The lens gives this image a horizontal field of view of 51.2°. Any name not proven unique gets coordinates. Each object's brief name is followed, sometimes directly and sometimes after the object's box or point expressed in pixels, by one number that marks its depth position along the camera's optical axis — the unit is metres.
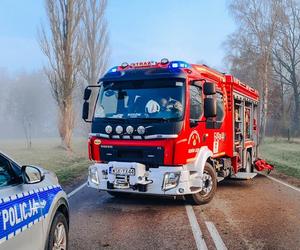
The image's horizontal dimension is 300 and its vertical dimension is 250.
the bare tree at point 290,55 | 35.53
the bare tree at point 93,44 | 29.17
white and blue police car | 2.59
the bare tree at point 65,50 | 21.72
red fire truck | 6.14
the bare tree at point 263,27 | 28.38
